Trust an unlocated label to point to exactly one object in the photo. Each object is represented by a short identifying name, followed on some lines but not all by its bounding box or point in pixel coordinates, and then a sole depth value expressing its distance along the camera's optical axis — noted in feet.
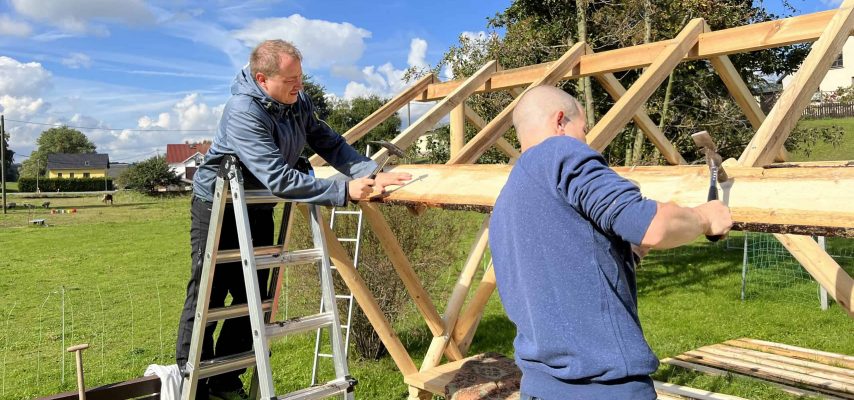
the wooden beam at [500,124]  13.83
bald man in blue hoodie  5.51
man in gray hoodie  9.73
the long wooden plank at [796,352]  18.53
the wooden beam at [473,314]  13.46
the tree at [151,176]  138.10
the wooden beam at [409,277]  13.32
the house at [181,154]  229.04
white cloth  12.13
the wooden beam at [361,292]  12.96
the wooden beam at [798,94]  9.23
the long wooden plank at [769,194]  6.32
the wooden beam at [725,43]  12.27
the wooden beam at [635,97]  11.53
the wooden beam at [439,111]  15.08
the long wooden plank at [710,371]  16.21
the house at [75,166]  242.99
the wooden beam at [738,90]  15.78
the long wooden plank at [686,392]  14.79
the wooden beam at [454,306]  13.99
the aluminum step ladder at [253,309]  9.56
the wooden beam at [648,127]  18.70
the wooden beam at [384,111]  17.62
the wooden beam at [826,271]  9.91
